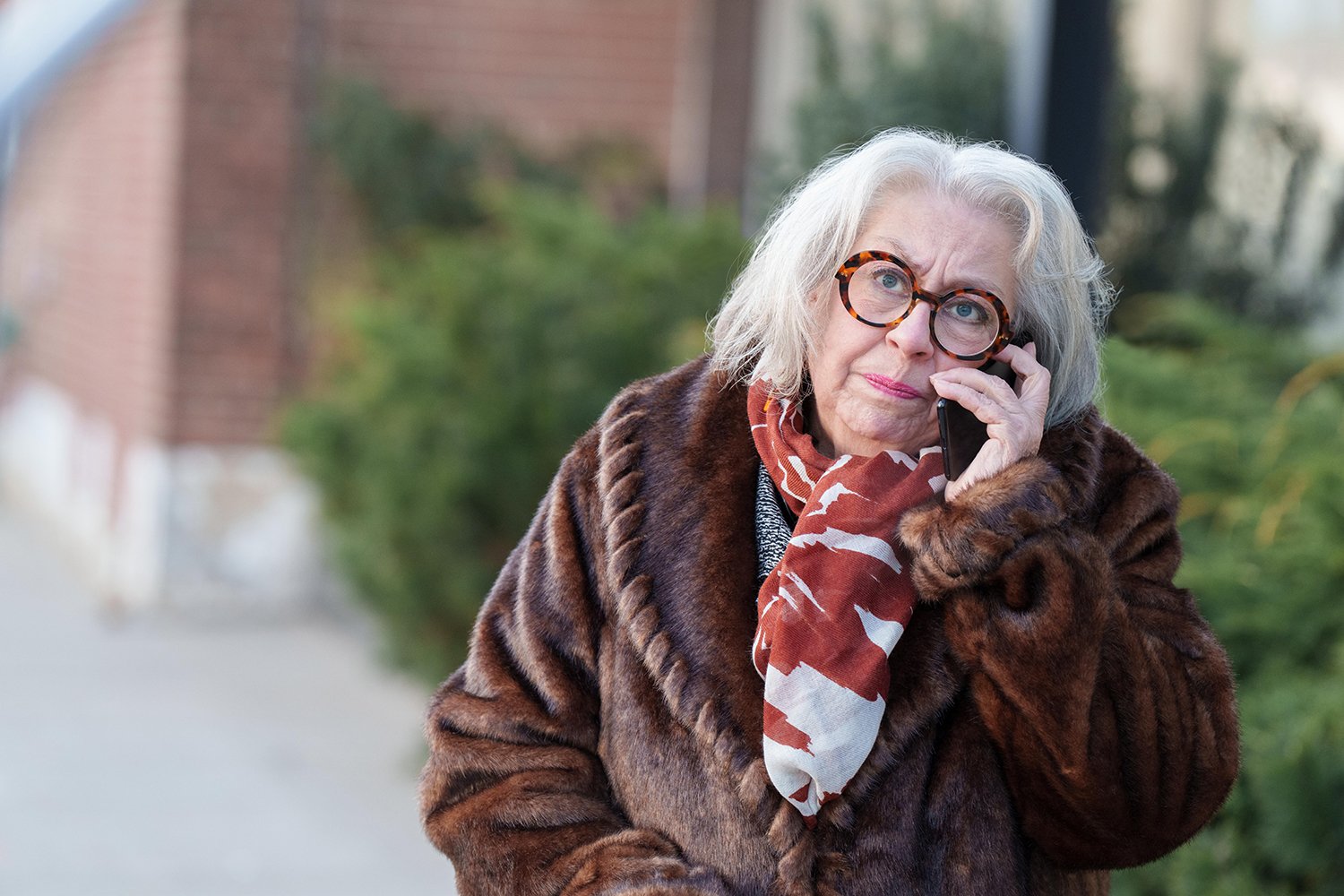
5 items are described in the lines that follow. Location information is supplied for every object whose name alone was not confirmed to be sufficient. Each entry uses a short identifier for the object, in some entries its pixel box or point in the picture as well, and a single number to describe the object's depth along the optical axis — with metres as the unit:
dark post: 6.80
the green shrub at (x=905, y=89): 9.34
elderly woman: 3.77
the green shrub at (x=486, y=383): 10.44
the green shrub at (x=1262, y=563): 5.34
